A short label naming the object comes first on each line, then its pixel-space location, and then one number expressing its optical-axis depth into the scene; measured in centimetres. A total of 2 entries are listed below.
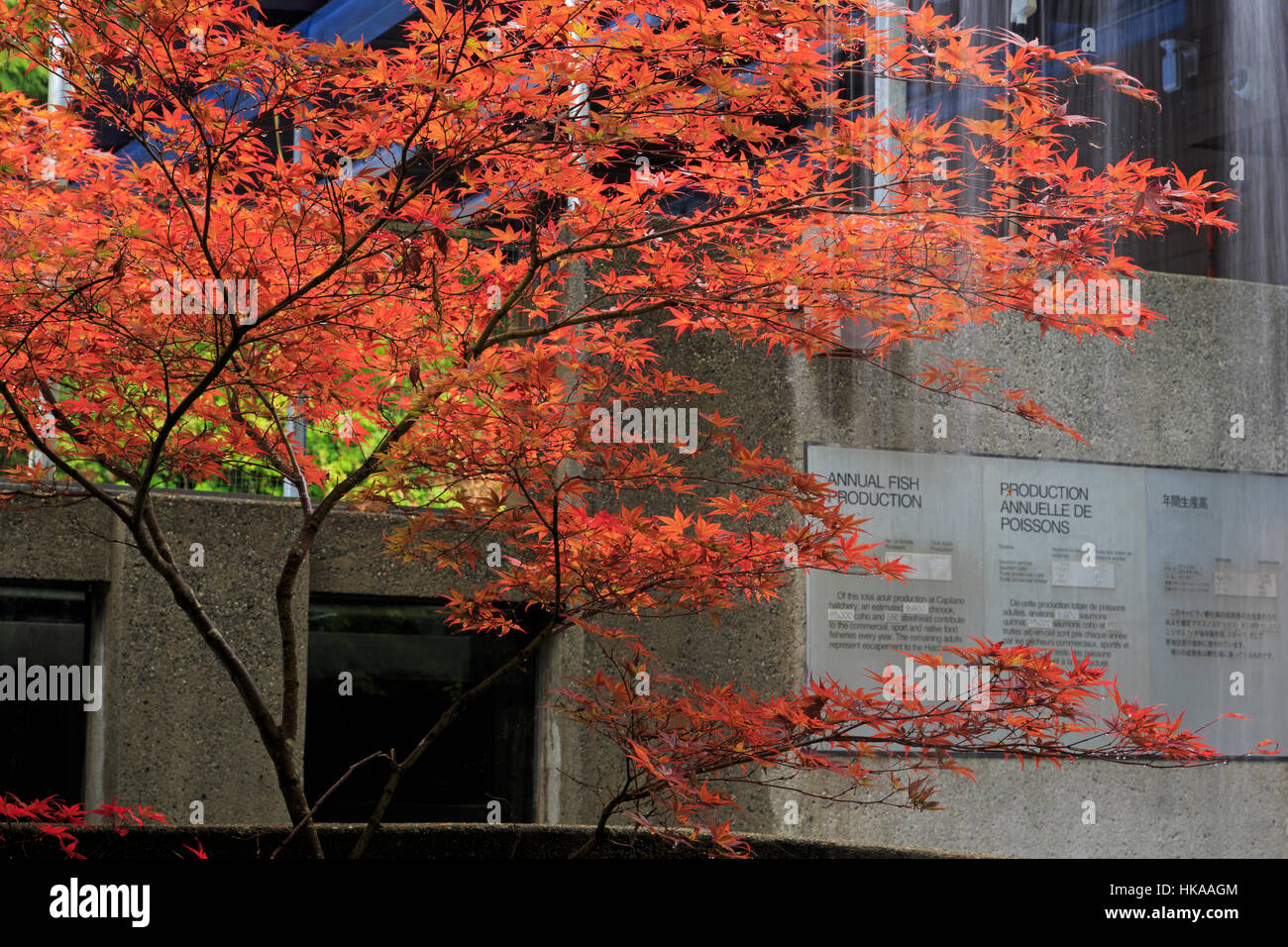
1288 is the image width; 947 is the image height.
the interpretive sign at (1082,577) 703
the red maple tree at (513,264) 371
